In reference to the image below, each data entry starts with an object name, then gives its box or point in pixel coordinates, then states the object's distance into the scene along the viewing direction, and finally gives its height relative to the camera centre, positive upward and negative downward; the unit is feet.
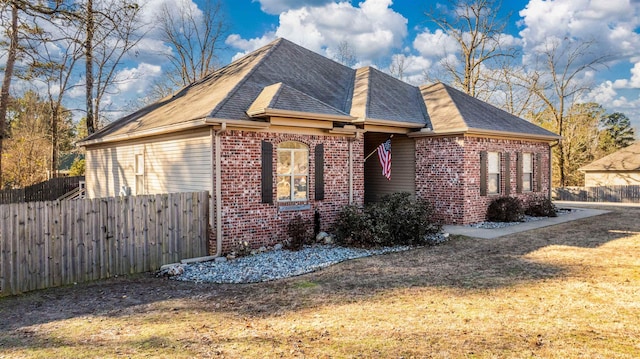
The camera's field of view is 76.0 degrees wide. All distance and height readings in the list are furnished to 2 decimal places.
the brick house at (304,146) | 32.30 +3.23
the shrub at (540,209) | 52.90 -4.09
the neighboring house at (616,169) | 95.40 +1.79
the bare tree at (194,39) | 102.76 +35.67
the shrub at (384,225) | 34.68 -4.05
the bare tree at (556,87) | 106.73 +23.88
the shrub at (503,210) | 46.84 -3.74
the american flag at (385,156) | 41.16 +2.24
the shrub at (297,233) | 33.75 -4.54
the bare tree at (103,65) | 72.33 +22.27
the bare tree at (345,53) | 120.06 +36.91
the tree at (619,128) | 150.20 +18.52
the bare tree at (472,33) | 95.86 +34.53
